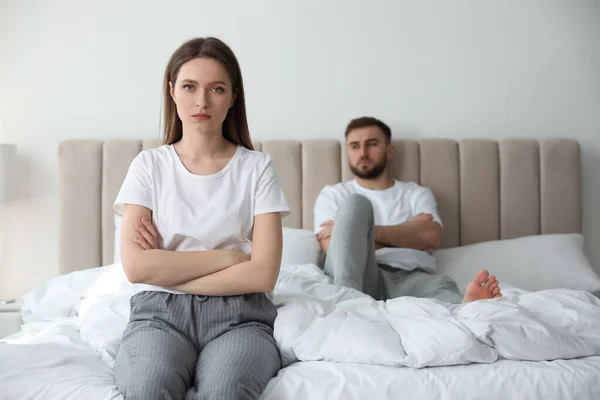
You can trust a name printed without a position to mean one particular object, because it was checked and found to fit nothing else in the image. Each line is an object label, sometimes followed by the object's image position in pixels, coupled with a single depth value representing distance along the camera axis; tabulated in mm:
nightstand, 2521
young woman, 1480
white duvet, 1466
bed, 1438
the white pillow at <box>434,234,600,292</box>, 2691
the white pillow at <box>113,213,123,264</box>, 2742
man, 2203
